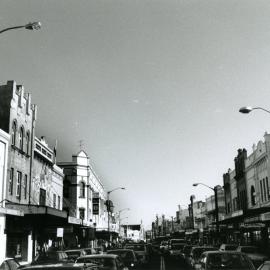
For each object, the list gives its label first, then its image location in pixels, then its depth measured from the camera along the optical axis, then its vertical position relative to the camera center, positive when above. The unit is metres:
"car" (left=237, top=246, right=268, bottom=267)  25.94 -0.70
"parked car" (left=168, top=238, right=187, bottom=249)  51.89 +0.25
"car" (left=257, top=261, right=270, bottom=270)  11.23 -0.60
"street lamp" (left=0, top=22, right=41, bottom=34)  16.39 +7.78
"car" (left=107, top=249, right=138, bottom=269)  23.08 -0.64
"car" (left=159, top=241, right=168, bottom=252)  62.88 -0.48
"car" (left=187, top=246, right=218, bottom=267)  26.25 -0.54
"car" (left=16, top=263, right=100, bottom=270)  7.97 -0.37
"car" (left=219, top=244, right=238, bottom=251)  32.02 -0.33
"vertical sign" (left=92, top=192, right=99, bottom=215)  66.62 +5.73
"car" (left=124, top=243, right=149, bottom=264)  30.36 -0.50
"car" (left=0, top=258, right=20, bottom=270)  16.66 -0.66
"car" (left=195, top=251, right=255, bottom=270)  14.75 -0.62
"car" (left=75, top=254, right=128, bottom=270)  14.52 -0.49
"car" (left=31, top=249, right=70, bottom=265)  22.00 -0.52
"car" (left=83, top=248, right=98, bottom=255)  29.29 -0.38
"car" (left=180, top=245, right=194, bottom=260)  34.36 -0.63
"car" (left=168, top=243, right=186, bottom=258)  43.31 -0.55
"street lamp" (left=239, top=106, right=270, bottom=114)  22.02 +6.26
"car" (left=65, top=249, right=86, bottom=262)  26.09 -0.43
